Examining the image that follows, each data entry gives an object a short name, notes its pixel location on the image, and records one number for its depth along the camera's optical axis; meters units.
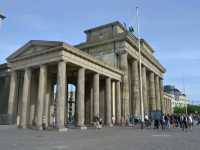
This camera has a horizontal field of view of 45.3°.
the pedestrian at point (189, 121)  33.05
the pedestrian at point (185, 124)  30.38
